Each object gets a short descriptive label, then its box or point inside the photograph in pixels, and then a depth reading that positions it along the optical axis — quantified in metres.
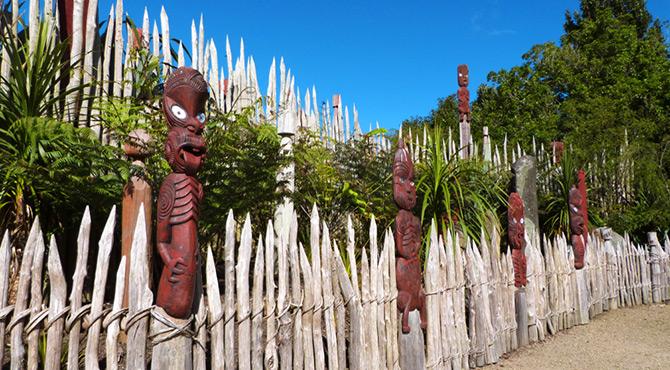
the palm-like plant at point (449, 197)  5.99
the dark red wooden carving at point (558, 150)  9.59
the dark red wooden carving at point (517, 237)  5.34
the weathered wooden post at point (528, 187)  6.96
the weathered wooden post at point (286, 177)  5.09
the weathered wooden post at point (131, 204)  3.15
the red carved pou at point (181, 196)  2.40
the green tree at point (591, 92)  12.79
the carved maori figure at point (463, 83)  9.33
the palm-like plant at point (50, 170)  3.38
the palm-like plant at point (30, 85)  3.70
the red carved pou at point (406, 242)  3.83
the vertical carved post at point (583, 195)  6.97
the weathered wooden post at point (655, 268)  8.22
